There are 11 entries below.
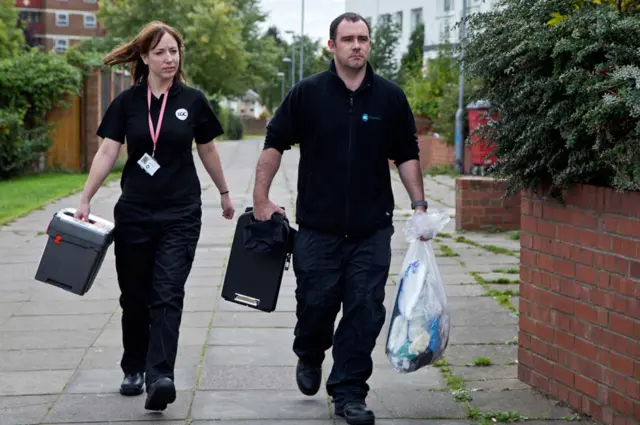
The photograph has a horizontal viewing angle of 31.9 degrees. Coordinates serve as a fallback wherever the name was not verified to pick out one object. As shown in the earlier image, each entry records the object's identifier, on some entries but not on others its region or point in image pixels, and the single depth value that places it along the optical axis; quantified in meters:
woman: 5.36
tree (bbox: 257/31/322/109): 73.19
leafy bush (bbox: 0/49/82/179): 20.41
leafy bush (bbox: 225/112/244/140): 60.19
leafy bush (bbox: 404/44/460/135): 28.58
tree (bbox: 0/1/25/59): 48.80
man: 5.17
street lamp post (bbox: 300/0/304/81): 61.97
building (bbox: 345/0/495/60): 47.62
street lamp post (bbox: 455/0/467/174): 23.12
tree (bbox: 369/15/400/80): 41.94
